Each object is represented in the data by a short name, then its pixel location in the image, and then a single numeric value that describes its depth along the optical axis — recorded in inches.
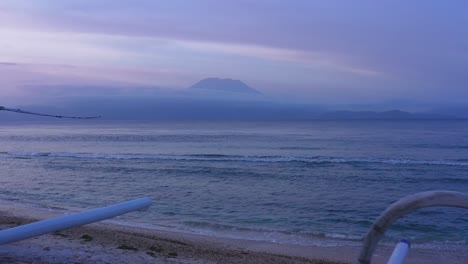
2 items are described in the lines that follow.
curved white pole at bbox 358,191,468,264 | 91.4
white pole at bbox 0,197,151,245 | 187.2
